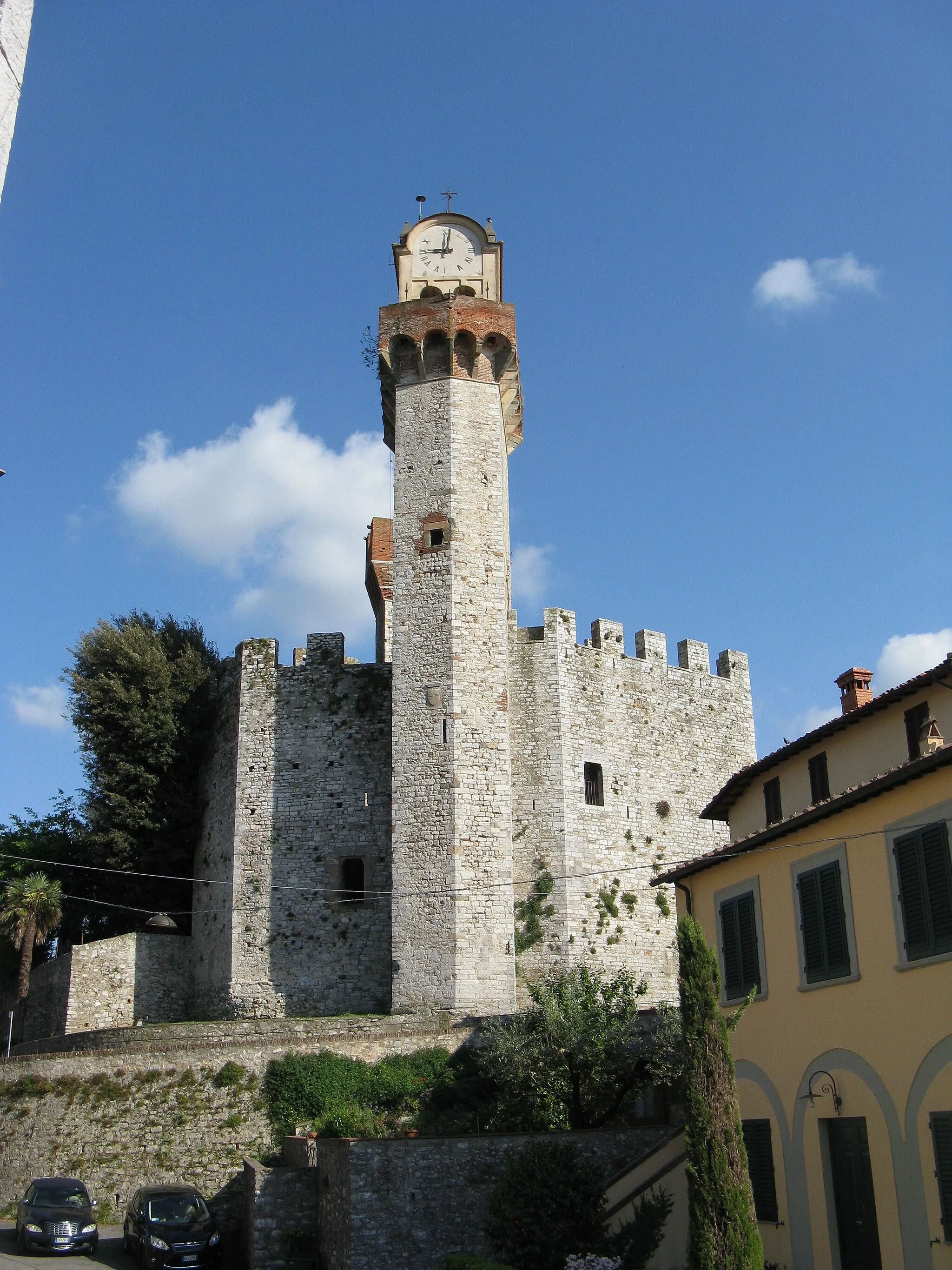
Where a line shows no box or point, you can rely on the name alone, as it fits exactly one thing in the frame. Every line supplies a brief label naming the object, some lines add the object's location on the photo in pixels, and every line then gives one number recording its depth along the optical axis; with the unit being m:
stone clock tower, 25.62
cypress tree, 12.73
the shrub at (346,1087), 21.25
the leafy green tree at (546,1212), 15.10
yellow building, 12.12
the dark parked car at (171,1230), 17.27
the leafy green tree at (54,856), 32.16
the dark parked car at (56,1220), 18.05
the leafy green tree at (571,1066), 19.73
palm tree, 30.70
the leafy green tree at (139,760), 31.25
